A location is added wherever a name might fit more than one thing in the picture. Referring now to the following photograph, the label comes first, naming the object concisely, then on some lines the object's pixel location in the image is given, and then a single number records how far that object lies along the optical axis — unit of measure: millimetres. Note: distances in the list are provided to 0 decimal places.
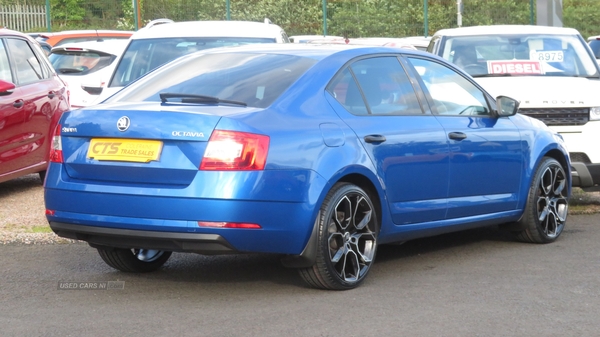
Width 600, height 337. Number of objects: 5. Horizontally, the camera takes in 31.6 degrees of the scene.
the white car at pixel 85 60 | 15984
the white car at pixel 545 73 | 9969
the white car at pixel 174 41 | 11250
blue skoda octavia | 5887
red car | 10727
